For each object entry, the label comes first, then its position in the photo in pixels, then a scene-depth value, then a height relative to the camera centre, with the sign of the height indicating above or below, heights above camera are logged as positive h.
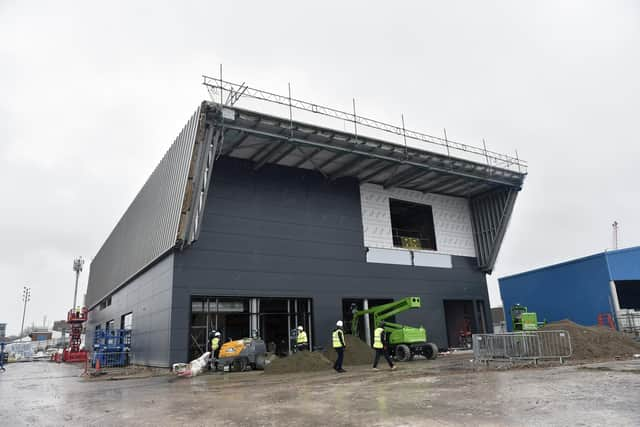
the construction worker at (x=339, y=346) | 16.38 -0.50
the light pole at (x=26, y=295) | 84.19 +9.18
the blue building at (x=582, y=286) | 27.72 +2.36
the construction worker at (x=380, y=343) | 15.90 -0.46
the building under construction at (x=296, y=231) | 20.81 +5.60
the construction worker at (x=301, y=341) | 18.92 -0.32
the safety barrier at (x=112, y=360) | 25.56 -1.05
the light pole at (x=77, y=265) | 70.48 +11.84
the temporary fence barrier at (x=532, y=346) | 14.91 -0.73
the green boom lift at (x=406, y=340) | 20.89 -0.50
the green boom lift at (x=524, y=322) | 25.03 +0.12
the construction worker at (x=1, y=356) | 29.18 -0.59
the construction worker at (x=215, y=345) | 18.58 -0.32
